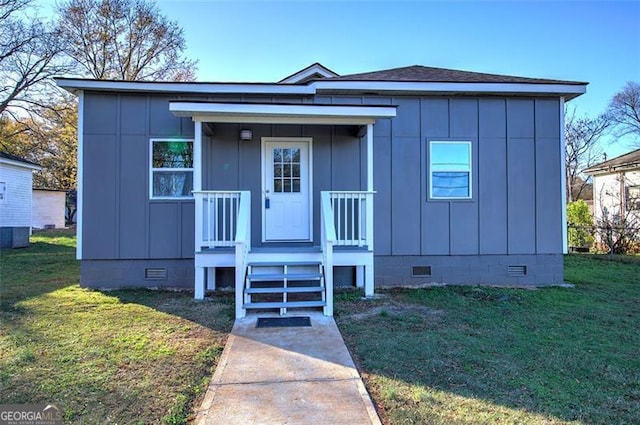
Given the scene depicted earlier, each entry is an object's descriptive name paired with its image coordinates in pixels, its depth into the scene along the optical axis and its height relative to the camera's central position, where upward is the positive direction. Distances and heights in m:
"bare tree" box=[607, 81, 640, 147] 23.73 +6.68
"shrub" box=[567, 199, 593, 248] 12.74 -0.34
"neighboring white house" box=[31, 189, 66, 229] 20.30 +0.43
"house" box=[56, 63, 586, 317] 6.35 +0.68
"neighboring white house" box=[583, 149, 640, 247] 13.11 +0.92
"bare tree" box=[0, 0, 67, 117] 15.97 +7.04
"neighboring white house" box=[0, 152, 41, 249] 12.84 +0.55
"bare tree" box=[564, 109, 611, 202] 25.53 +5.02
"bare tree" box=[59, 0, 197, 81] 17.62 +8.55
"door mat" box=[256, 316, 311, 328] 4.44 -1.27
